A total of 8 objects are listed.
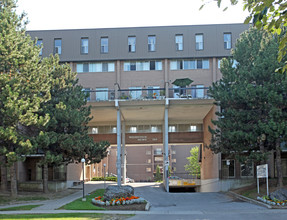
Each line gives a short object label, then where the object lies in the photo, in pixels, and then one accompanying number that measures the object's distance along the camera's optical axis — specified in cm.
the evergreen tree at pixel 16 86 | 2145
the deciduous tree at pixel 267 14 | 607
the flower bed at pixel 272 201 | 2049
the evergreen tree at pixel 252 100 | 2331
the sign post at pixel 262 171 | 2248
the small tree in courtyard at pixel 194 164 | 6469
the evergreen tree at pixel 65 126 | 2491
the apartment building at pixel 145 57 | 3650
